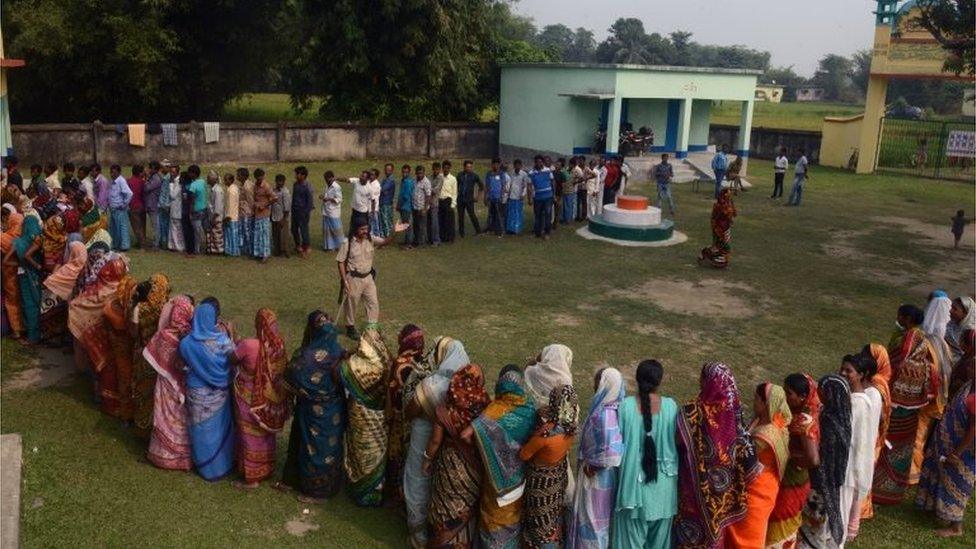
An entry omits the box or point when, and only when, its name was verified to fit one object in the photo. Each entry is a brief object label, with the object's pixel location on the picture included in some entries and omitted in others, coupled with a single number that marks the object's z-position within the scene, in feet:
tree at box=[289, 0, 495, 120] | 76.54
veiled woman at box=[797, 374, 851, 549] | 15.64
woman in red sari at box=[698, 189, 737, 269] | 38.55
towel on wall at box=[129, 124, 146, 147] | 66.23
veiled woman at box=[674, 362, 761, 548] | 14.64
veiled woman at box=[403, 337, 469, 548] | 15.94
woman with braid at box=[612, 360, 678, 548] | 14.82
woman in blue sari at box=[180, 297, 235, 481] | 17.84
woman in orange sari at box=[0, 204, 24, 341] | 26.35
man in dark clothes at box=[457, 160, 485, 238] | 44.60
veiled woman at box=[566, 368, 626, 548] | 14.66
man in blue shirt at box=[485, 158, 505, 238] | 45.37
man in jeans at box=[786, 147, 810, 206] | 58.85
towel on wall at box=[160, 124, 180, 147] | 67.82
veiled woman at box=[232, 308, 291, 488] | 17.69
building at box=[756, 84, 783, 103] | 271.49
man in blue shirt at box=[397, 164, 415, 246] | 42.04
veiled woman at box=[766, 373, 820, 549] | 15.03
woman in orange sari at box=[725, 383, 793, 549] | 14.98
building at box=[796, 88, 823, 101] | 308.81
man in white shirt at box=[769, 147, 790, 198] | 61.88
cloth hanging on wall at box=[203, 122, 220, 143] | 69.31
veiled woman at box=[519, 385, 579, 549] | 14.82
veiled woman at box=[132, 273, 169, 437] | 19.86
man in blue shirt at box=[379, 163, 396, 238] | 42.45
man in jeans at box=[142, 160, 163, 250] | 38.93
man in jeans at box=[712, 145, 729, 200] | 61.98
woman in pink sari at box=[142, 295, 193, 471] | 18.48
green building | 69.92
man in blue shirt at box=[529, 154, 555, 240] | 45.65
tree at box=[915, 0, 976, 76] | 46.19
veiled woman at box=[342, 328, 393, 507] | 17.03
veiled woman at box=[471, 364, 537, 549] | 15.07
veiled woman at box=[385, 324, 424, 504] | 17.13
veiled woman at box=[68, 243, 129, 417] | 21.84
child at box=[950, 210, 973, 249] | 46.09
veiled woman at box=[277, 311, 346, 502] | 17.20
